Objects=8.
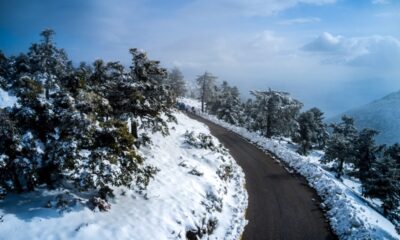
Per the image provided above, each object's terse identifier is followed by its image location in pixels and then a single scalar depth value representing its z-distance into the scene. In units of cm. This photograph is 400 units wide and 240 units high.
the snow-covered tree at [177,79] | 8286
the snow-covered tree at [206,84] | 7269
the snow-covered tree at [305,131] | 5024
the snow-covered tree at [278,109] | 4788
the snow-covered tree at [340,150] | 4103
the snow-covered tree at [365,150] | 3862
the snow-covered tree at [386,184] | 2747
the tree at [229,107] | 6156
